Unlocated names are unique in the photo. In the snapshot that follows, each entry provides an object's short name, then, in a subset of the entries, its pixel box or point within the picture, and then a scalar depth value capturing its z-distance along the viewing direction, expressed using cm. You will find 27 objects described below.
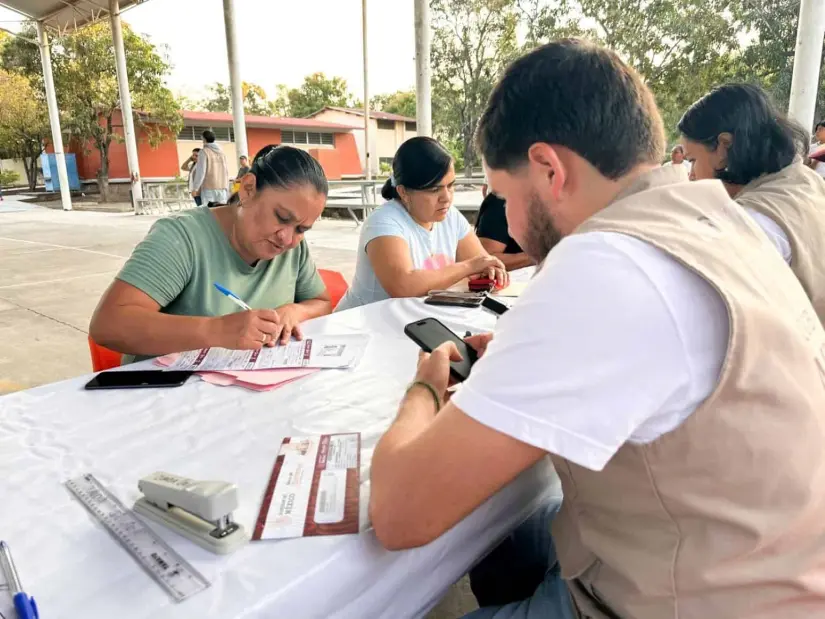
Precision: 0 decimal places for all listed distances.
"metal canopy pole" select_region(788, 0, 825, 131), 433
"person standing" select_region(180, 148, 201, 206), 1009
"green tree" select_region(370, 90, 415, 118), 2972
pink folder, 122
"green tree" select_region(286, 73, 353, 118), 3900
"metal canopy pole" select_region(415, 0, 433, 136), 582
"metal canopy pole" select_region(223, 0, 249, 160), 832
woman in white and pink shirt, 209
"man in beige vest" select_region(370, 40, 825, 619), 57
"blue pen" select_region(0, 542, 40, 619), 57
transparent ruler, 64
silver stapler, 69
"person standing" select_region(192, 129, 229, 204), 932
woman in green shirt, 141
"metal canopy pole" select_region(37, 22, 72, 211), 1291
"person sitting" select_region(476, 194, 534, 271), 297
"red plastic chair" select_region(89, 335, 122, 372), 166
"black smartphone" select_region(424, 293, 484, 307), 194
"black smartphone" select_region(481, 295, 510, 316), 181
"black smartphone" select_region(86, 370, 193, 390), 122
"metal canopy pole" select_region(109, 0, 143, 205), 1126
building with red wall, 1905
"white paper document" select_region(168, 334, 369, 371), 134
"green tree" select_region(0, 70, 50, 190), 1891
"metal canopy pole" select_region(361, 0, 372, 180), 1255
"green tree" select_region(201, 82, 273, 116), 3766
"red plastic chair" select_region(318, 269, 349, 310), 246
